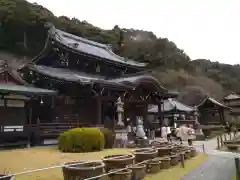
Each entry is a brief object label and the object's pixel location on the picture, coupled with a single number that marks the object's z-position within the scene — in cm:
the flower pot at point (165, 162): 963
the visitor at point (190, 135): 1597
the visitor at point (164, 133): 1888
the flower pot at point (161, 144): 1197
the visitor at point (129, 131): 1880
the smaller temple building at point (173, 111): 3297
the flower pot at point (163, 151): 1055
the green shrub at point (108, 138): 1533
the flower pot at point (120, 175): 673
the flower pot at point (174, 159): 1044
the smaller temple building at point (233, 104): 5059
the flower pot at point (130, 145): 1588
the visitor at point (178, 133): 1617
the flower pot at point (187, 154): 1209
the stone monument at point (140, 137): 1627
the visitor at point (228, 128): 3141
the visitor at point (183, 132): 1603
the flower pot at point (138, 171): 740
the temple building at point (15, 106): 1553
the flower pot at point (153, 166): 883
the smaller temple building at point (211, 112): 3878
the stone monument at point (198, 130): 2550
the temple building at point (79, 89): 1805
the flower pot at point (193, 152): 1298
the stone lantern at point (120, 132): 1616
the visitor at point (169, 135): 1796
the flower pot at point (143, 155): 888
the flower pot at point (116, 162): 721
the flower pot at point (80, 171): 607
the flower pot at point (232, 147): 1623
